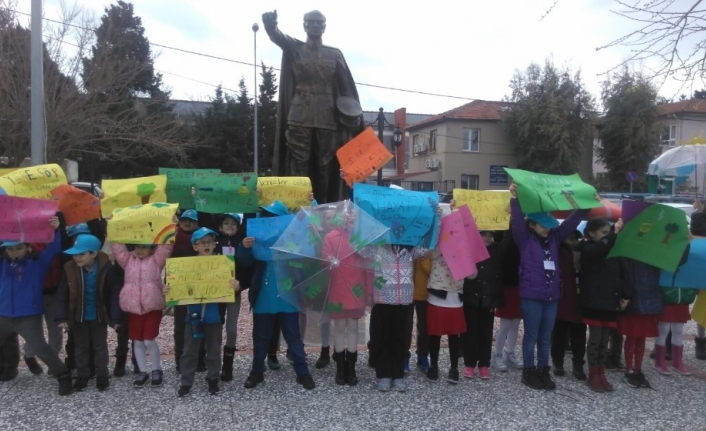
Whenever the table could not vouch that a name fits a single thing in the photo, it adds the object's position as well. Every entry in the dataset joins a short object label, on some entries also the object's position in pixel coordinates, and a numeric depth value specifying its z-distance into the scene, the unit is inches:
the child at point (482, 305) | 202.4
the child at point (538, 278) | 194.7
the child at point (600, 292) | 197.6
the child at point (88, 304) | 186.5
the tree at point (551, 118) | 1378.0
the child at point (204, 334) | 186.6
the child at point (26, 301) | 187.5
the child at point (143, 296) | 188.2
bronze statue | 243.6
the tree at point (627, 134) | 1342.3
